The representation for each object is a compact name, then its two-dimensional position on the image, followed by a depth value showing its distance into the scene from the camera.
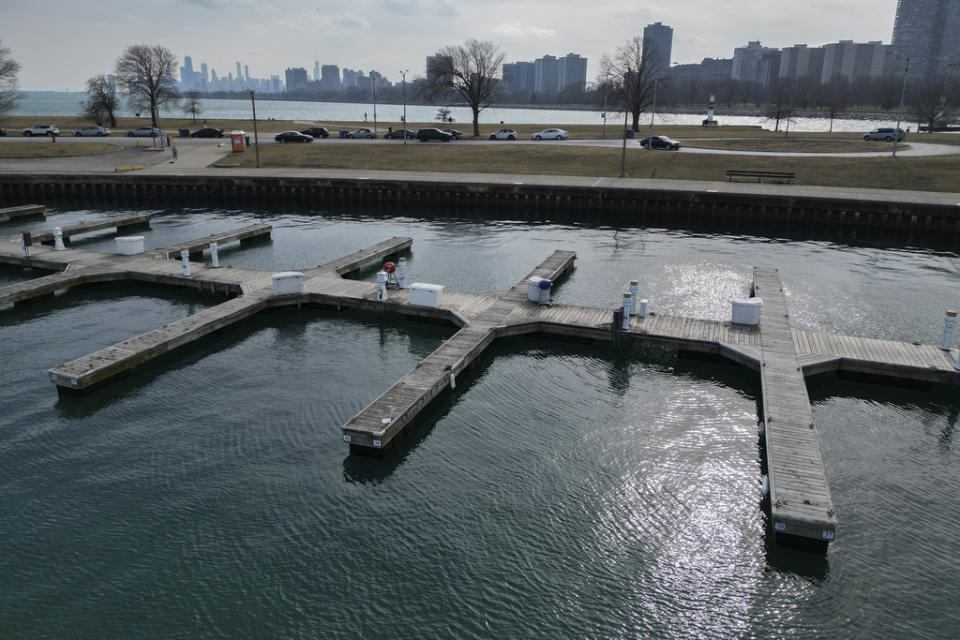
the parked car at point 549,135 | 78.44
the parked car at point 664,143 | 65.62
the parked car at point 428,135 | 76.69
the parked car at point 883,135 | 71.34
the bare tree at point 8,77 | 92.04
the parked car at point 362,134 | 82.41
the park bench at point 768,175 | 51.62
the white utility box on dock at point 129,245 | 32.41
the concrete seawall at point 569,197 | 42.94
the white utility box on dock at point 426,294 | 24.81
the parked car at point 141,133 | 86.19
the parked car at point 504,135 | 78.12
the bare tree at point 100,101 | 97.91
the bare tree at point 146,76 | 98.12
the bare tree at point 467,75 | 84.88
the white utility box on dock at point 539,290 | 25.03
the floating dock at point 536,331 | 14.53
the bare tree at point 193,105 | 110.07
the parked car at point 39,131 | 83.44
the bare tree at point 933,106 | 88.65
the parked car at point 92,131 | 86.19
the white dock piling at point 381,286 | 25.50
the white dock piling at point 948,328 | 20.25
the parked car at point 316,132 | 83.44
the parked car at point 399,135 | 80.69
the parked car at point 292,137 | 75.69
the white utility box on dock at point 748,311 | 22.62
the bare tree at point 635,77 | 83.00
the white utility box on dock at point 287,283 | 26.41
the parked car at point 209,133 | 84.50
